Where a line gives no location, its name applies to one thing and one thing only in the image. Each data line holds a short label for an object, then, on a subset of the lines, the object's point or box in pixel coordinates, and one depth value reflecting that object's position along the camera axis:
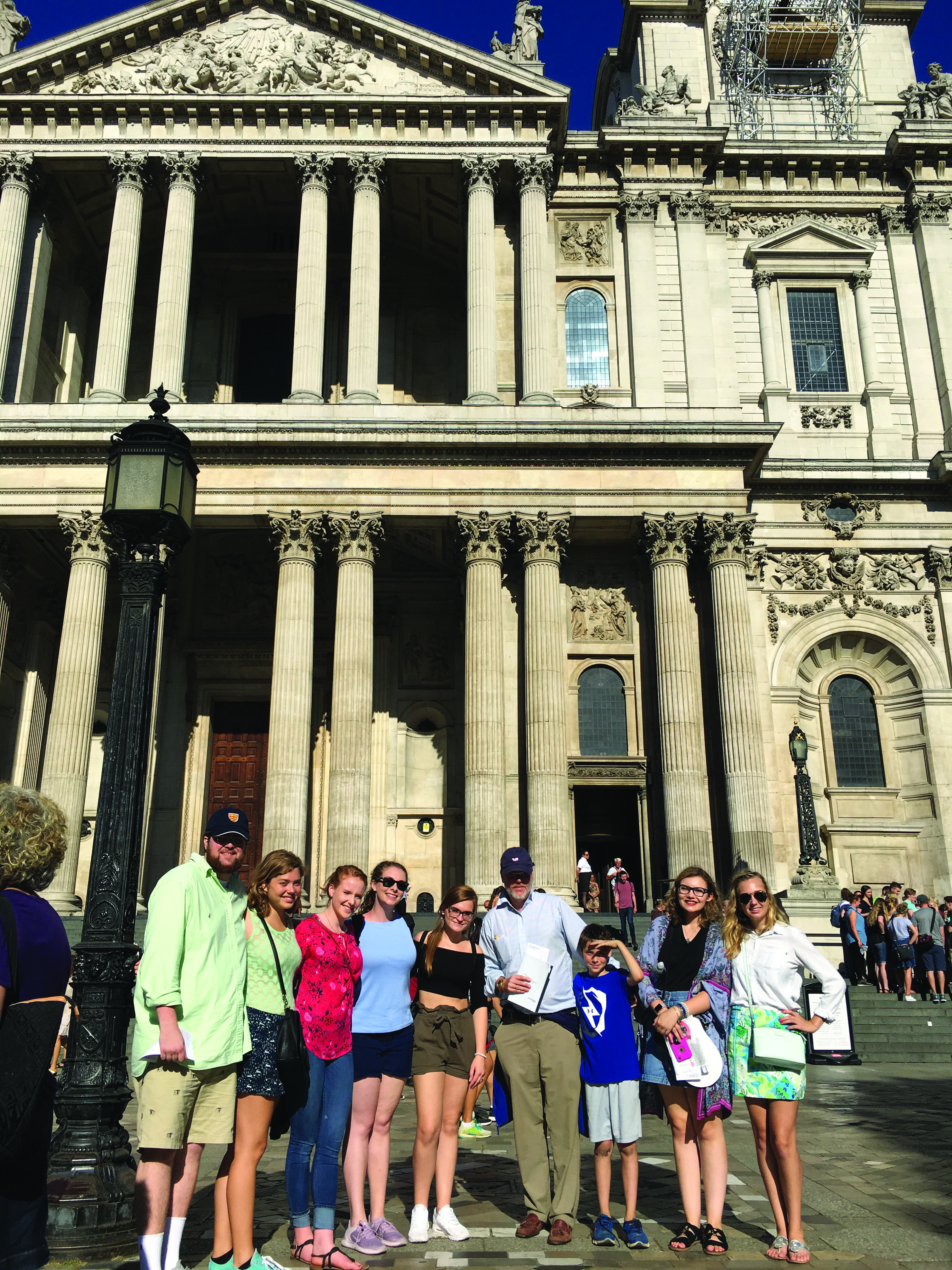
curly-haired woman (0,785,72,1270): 3.82
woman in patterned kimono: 6.72
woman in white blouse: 6.56
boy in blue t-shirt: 6.99
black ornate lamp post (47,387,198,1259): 6.75
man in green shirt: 5.60
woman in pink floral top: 6.23
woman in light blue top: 6.84
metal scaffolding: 32.44
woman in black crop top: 7.00
